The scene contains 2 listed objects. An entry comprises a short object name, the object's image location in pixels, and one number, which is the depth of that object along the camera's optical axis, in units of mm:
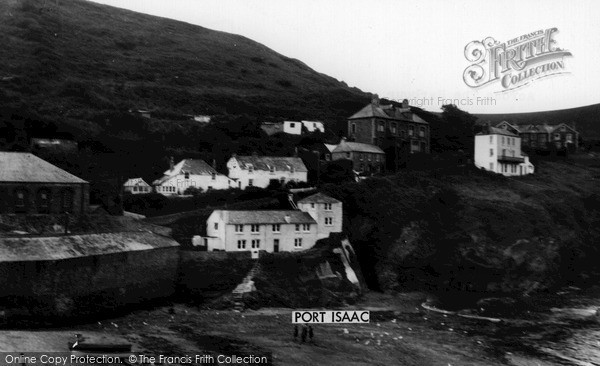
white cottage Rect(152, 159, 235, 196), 64312
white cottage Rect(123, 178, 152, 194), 64000
